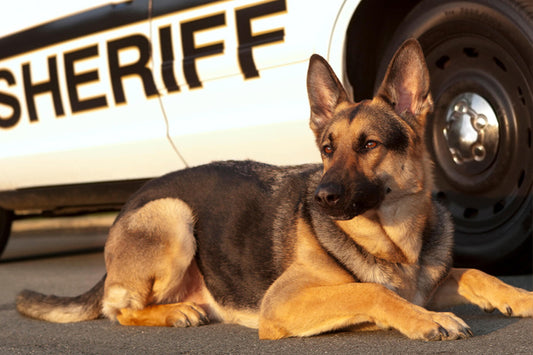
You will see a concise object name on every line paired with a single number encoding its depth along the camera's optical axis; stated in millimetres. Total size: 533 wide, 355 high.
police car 4438
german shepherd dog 3451
